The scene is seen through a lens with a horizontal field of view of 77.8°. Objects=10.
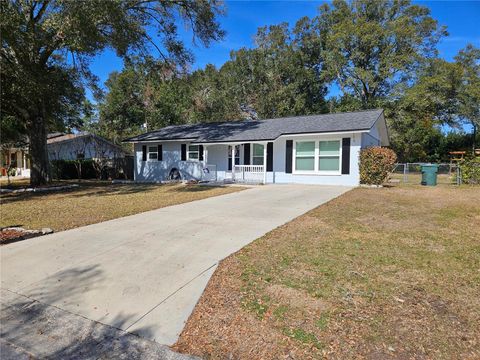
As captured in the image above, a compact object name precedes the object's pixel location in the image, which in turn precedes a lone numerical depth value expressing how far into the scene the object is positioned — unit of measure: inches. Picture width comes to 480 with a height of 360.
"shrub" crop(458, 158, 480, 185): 580.1
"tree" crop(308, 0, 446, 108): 1131.3
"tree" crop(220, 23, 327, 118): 1204.8
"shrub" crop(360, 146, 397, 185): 530.6
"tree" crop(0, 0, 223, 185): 414.0
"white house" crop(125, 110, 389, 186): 579.5
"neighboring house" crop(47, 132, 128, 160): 1145.5
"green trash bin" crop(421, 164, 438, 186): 584.6
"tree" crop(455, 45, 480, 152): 1107.9
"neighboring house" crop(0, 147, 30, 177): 1114.1
